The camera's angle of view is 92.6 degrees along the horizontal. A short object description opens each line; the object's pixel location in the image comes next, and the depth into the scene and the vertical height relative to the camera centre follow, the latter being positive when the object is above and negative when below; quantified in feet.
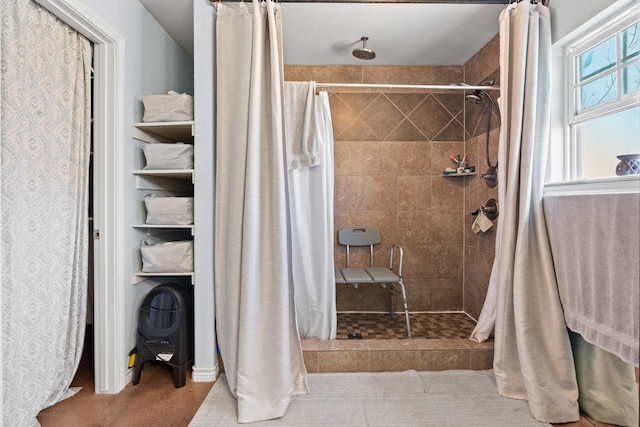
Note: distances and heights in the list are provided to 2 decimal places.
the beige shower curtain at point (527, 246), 5.07 -0.56
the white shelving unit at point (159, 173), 5.96 +0.84
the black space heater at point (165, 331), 5.70 -2.18
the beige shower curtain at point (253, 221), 5.13 -0.11
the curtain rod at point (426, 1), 6.14 +4.30
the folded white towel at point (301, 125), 6.62 +1.95
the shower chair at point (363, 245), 7.87 -1.03
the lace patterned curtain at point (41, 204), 4.10 +0.16
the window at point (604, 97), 4.72 +1.97
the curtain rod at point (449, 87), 6.47 +2.74
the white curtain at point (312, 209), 6.66 +0.12
